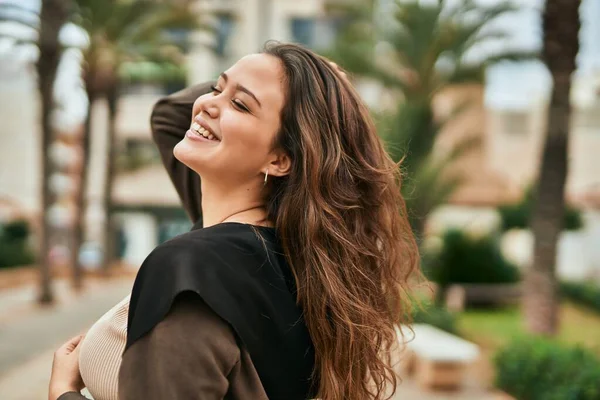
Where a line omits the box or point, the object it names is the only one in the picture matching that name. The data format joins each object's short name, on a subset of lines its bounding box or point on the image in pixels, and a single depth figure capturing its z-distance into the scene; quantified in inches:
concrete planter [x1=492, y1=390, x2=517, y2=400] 298.5
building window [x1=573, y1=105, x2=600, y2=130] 1166.3
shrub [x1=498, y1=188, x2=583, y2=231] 679.1
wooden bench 330.3
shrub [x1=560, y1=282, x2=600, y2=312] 629.9
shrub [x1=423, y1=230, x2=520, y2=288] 639.8
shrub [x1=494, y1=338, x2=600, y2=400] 251.3
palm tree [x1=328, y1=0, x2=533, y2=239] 523.8
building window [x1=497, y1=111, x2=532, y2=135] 1254.9
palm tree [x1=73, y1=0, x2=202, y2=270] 639.1
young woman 51.2
